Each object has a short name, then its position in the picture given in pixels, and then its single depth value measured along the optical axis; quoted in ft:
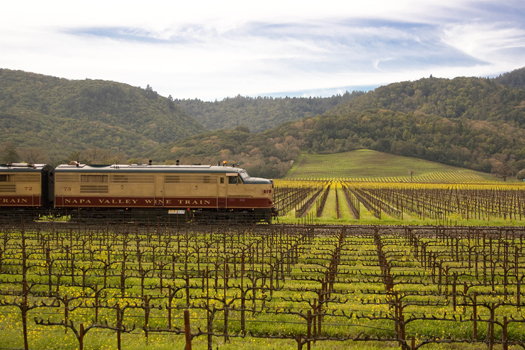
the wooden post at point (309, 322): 29.64
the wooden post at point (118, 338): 30.09
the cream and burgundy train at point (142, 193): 104.73
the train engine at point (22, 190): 106.93
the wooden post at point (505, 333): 28.78
